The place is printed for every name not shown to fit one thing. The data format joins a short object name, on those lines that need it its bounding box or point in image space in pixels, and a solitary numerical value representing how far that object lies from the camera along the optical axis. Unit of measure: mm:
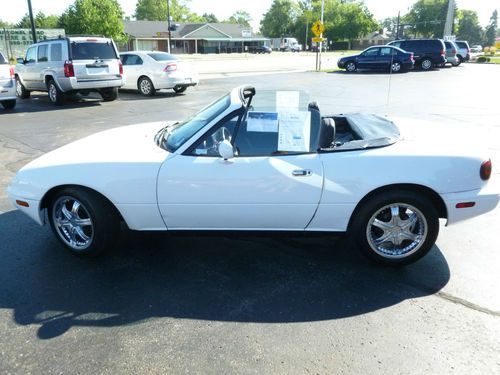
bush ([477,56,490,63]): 36338
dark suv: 25469
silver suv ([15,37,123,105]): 11992
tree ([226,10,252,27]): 147000
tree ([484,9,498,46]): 124700
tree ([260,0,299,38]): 118125
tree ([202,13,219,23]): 148875
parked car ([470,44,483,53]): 81444
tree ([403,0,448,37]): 102850
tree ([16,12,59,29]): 58469
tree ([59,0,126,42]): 47469
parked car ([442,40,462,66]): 27688
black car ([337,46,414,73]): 24453
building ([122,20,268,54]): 74062
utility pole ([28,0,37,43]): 17722
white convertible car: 3264
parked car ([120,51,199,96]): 14602
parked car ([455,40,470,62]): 31316
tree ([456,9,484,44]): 123250
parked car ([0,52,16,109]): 10891
